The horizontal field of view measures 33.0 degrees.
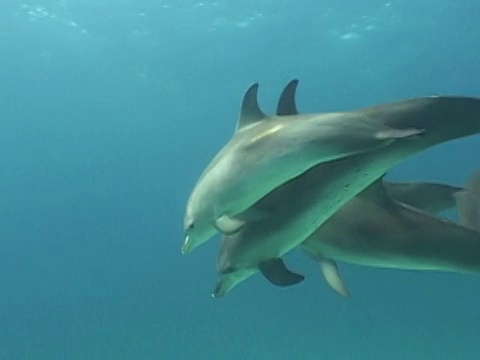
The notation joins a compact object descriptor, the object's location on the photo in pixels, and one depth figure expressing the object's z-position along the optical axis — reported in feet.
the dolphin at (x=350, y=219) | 20.56
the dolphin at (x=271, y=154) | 17.30
